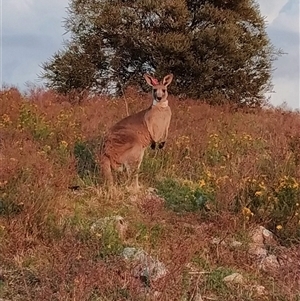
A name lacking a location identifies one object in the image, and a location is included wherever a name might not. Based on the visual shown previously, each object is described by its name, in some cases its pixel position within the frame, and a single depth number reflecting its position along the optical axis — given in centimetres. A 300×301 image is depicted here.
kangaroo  801
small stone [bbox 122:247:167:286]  494
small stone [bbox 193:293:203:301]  485
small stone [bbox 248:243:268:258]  590
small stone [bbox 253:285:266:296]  509
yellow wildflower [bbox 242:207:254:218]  627
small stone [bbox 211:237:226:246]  595
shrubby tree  1900
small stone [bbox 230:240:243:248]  595
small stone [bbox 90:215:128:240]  588
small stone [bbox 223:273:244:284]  520
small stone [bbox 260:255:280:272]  556
